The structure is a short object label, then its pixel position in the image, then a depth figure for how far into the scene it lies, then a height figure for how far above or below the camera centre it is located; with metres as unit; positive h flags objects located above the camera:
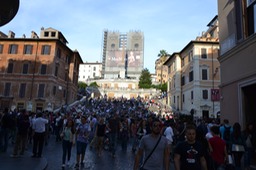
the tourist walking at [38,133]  9.24 -0.99
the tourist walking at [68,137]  7.86 -0.95
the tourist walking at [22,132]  9.40 -0.99
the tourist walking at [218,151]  5.48 -0.88
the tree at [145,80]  77.54 +11.39
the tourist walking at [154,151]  3.92 -0.67
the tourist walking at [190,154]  3.48 -0.63
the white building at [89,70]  111.44 +19.97
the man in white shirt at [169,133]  9.02 -0.79
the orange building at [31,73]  33.72 +5.44
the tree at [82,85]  82.66 +9.36
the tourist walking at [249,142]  7.41 -0.85
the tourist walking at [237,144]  6.79 -0.85
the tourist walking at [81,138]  7.96 -0.98
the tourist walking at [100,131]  9.93 -0.87
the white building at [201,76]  33.66 +5.87
